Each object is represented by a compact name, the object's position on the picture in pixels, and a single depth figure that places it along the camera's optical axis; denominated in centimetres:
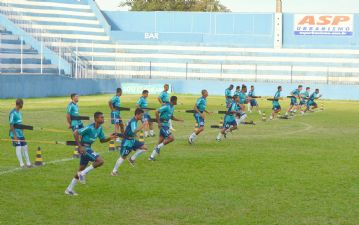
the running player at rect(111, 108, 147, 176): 1966
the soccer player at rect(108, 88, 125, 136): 3005
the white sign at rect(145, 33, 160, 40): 8750
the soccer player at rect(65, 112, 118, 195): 1694
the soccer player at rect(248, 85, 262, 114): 4476
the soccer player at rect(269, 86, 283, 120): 4241
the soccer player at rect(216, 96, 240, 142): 2906
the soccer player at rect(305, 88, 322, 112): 5062
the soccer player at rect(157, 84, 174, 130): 3318
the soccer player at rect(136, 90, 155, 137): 3048
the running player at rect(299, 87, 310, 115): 4901
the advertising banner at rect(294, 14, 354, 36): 8725
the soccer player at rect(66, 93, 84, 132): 2439
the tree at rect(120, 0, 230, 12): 11538
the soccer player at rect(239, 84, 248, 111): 4111
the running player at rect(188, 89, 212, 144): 2755
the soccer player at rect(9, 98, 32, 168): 2022
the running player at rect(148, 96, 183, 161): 2316
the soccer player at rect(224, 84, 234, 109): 4082
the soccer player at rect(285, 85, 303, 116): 4572
